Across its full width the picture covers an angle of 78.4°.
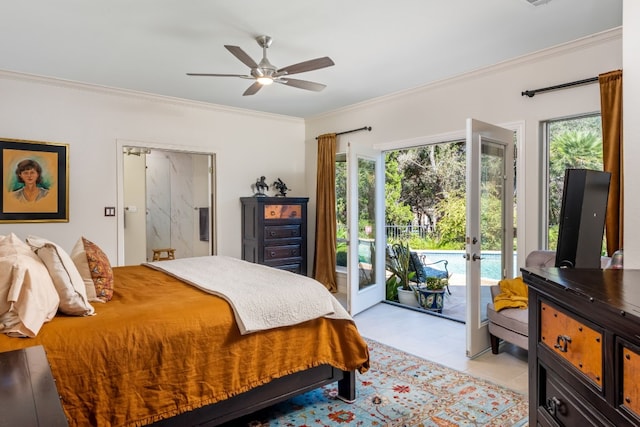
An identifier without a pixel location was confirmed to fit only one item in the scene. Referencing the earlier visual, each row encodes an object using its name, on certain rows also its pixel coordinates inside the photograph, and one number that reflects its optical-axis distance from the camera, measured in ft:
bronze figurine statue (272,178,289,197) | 19.03
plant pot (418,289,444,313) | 15.81
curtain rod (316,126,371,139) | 16.65
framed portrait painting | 12.89
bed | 5.32
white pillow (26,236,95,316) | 5.88
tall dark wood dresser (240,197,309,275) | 17.12
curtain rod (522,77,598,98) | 10.32
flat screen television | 5.10
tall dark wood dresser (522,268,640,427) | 2.71
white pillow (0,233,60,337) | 5.14
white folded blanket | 6.86
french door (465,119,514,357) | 10.55
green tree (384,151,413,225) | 26.63
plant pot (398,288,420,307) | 16.42
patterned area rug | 7.43
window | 10.82
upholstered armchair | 9.82
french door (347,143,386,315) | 14.17
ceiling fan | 9.35
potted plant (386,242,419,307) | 16.75
